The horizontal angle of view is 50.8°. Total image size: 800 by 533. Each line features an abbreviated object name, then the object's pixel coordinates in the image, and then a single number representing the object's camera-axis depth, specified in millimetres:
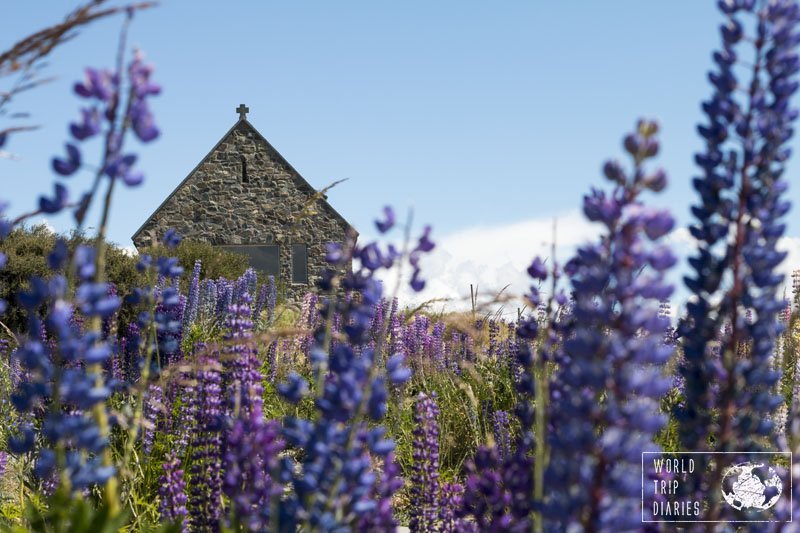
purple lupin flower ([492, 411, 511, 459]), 4102
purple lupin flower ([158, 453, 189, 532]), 3117
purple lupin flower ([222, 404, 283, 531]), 2207
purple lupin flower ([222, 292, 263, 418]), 2642
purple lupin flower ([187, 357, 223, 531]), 2736
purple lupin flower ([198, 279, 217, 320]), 9134
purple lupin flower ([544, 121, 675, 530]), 1446
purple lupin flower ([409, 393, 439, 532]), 3080
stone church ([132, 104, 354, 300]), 27891
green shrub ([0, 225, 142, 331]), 12575
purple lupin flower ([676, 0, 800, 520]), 1958
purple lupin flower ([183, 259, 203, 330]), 7020
